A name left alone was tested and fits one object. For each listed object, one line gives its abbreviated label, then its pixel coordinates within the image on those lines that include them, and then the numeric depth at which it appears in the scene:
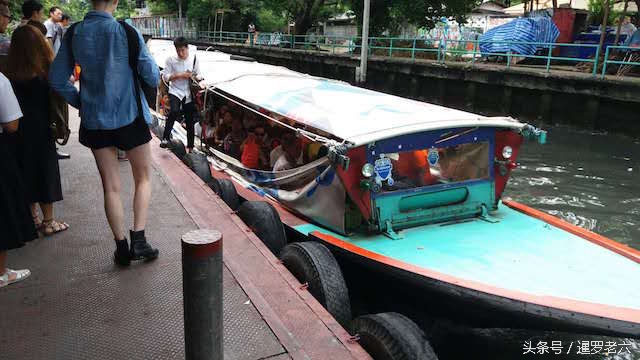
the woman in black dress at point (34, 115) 3.51
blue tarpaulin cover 18.39
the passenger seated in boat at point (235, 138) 7.24
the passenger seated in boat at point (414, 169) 4.99
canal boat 3.82
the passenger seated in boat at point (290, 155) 5.76
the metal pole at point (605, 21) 14.58
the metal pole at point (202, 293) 1.86
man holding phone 7.07
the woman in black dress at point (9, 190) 3.02
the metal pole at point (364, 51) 19.31
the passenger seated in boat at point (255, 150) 6.59
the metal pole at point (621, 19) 14.72
